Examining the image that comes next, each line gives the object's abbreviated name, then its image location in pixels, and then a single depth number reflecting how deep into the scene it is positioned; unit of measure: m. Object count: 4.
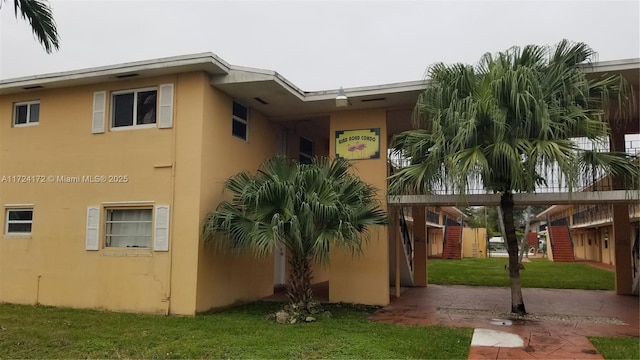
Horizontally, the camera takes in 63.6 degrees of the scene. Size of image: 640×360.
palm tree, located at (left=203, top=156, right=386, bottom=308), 9.94
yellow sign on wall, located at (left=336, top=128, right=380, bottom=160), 12.64
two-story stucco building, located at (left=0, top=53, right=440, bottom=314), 11.09
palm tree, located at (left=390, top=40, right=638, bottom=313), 9.16
